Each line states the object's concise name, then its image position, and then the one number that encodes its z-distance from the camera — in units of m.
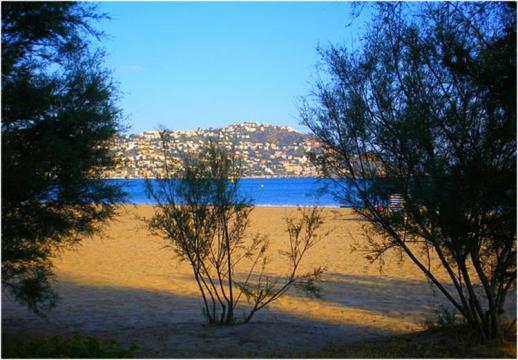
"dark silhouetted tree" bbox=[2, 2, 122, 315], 7.48
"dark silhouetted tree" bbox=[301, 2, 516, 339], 6.55
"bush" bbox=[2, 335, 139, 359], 6.50
